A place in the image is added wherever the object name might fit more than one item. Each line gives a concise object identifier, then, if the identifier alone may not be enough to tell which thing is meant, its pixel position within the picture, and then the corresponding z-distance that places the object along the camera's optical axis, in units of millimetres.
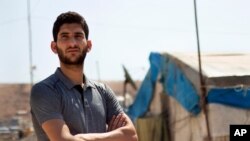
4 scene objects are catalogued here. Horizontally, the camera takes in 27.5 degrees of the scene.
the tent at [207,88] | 8047
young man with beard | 2852
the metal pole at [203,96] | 7941
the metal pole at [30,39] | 15744
